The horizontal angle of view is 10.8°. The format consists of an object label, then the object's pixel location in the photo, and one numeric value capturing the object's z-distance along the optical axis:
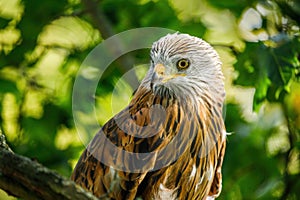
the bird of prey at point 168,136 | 11.61
